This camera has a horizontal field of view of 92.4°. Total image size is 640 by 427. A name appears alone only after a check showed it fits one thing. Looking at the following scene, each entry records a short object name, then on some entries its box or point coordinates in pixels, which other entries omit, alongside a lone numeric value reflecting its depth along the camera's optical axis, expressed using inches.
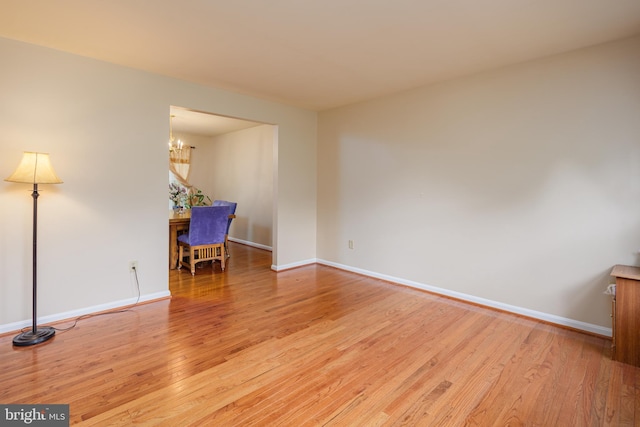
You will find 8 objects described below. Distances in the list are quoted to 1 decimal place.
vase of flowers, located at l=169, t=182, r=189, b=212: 226.3
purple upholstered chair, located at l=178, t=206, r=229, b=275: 172.4
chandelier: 260.3
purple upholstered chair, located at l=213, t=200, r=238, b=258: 197.1
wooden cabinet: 86.8
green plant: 232.9
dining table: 183.5
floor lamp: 94.7
